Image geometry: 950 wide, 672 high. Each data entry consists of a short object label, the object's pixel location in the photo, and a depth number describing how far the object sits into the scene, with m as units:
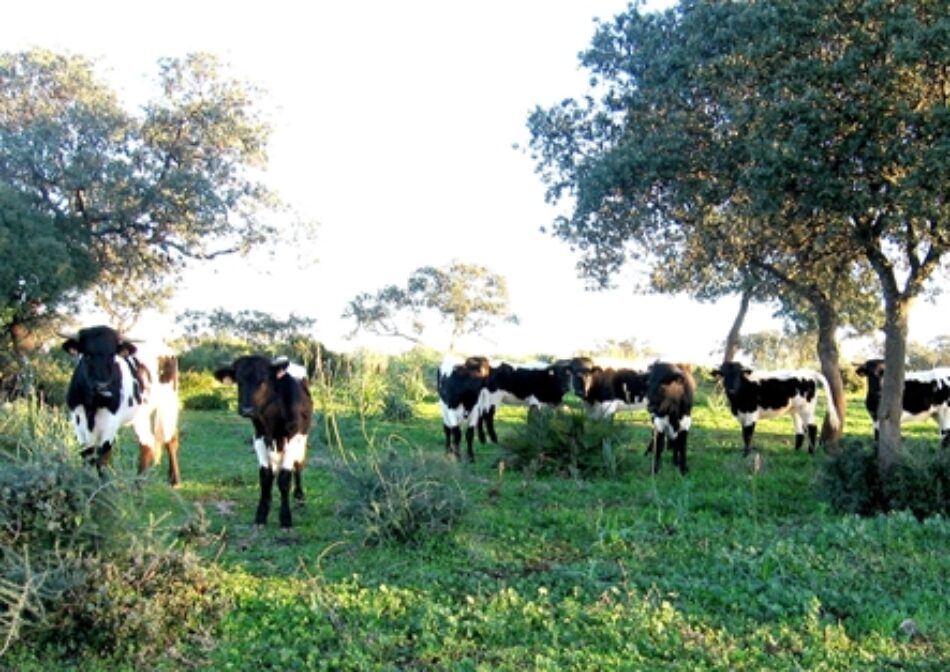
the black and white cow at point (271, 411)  10.78
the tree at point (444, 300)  53.03
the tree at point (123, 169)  27.78
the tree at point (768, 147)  10.52
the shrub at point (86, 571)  6.13
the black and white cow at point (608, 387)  20.12
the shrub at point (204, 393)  24.41
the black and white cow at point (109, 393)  11.59
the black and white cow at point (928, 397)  18.83
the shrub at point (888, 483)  10.76
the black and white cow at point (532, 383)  21.50
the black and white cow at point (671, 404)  15.44
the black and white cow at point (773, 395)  18.12
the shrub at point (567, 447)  13.92
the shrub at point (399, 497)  8.96
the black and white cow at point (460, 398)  17.62
